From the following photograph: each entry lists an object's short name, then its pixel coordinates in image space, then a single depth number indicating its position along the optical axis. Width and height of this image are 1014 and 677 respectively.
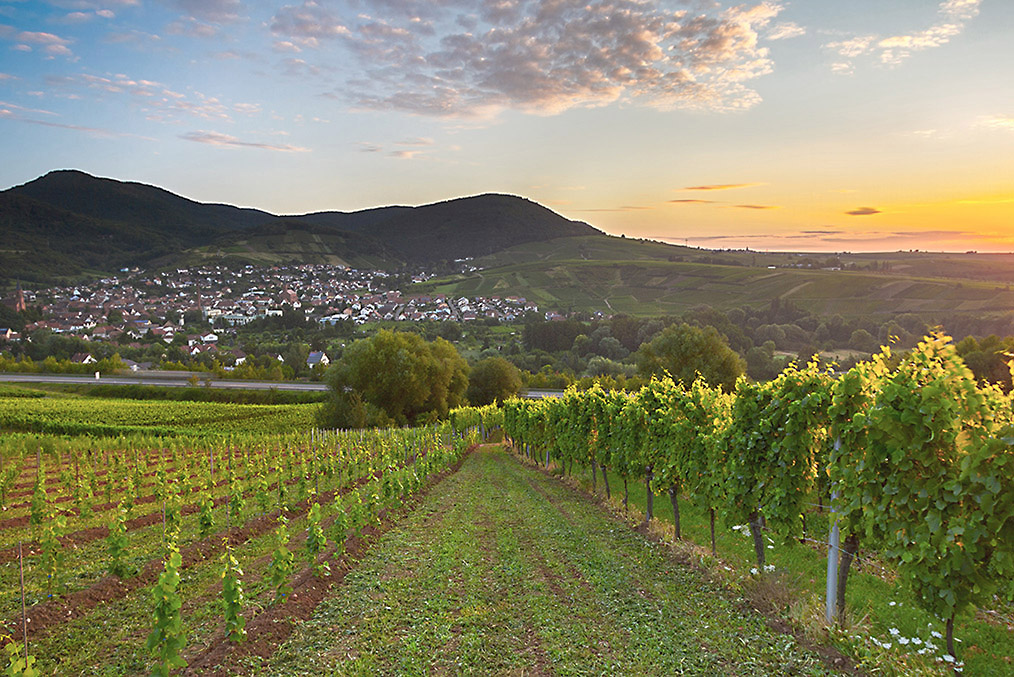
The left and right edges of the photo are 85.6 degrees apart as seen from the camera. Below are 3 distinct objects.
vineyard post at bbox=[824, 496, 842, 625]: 7.76
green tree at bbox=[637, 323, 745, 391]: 52.00
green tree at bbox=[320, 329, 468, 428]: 54.12
